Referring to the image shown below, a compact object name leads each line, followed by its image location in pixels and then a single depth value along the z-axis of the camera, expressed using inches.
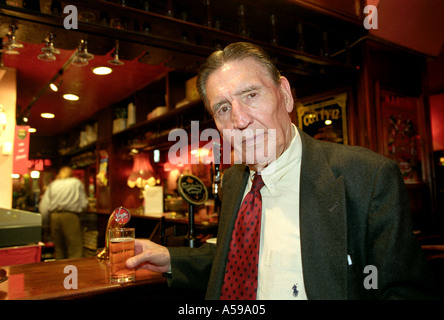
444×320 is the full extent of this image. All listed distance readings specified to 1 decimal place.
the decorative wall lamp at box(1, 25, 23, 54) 74.1
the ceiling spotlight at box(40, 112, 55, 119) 299.2
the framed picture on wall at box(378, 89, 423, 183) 139.0
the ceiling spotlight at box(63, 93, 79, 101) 248.1
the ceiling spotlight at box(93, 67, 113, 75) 174.2
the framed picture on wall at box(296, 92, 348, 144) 141.0
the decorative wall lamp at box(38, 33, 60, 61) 81.2
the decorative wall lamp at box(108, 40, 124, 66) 90.2
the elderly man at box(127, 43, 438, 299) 40.4
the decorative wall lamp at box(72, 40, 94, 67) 85.6
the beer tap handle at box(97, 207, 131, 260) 67.1
